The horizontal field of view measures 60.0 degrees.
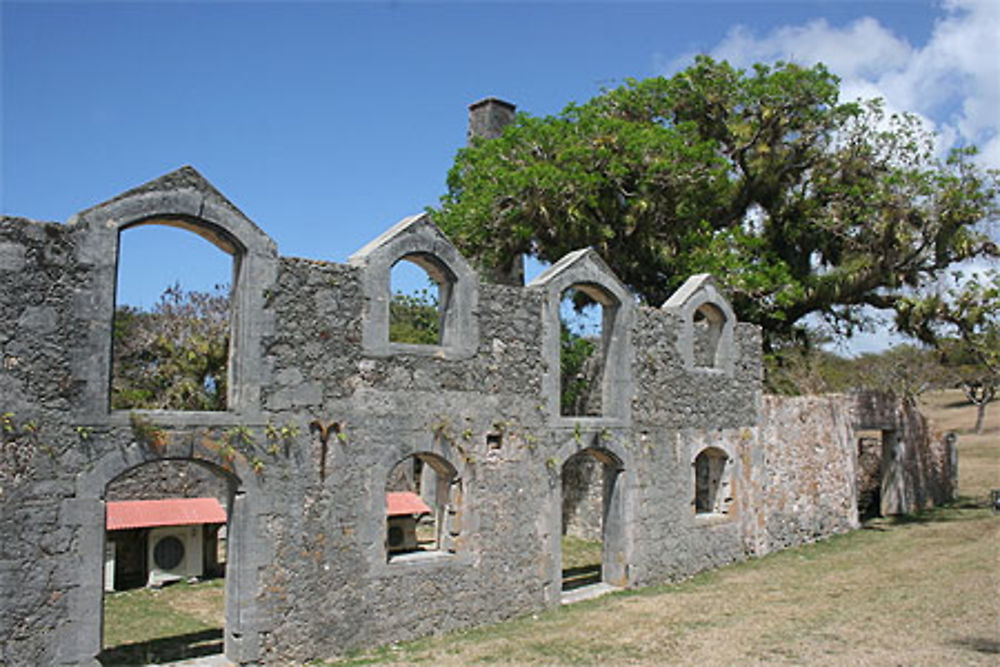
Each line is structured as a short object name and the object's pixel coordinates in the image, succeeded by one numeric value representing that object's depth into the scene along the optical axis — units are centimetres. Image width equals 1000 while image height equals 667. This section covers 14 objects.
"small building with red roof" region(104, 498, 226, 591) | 1430
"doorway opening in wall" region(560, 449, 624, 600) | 1378
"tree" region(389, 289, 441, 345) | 2431
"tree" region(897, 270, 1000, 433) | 2030
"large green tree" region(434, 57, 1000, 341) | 2064
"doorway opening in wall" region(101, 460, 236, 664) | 1174
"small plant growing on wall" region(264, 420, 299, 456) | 981
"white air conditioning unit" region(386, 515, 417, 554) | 1642
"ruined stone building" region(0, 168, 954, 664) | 844
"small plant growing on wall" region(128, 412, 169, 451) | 886
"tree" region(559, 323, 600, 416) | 2000
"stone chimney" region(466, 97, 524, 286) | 2561
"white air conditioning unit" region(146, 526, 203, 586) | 1458
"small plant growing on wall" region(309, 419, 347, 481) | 1019
